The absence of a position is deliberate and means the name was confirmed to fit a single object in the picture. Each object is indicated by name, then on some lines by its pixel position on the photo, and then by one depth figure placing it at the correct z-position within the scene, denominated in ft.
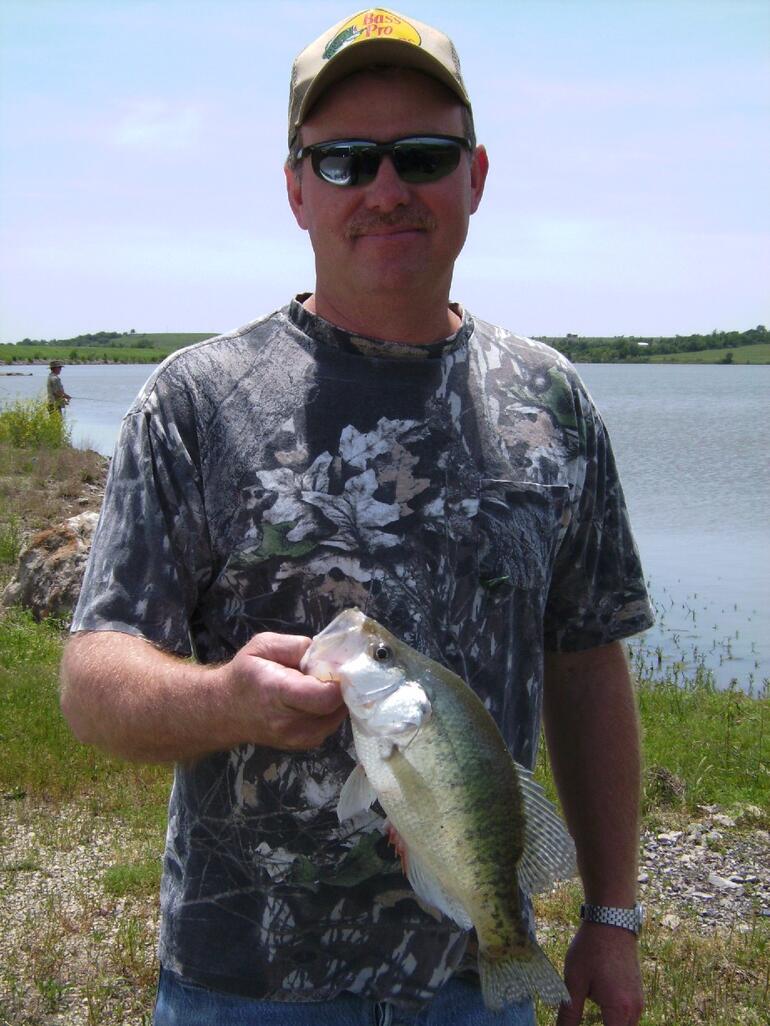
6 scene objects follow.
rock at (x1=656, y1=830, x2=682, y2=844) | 21.38
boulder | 38.52
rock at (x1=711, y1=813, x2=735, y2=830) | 22.16
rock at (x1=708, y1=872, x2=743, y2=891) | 19.57
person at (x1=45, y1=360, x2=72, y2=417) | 89.81
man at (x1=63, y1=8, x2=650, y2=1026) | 7.96
